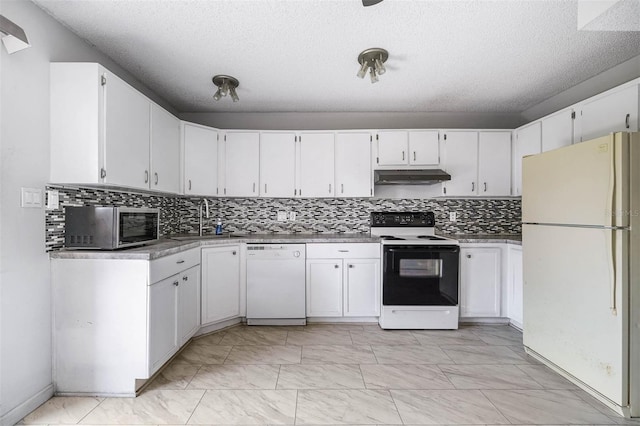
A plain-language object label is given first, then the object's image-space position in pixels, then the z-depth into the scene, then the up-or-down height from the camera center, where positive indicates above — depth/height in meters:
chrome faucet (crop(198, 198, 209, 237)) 3.57 +0.07
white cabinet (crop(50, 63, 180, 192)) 1.89 +0.57
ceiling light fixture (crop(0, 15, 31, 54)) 1.52 +0.93
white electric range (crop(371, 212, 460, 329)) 3.04 -0.74
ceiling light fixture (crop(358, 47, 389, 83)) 2.32 +1.22
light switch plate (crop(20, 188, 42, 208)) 1.72 +0.08
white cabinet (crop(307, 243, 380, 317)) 3.17 -0.68
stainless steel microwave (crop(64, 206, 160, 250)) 1.94 -0.10
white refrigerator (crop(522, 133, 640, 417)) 1.70 -0.34
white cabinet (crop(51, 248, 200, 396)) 1.90 -0.73
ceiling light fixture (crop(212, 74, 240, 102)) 2.77 +1.22
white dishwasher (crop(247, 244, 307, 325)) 3.13 -0.75
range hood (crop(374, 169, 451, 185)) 3.23 +0.40
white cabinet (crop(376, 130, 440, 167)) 3.45 +0.77
